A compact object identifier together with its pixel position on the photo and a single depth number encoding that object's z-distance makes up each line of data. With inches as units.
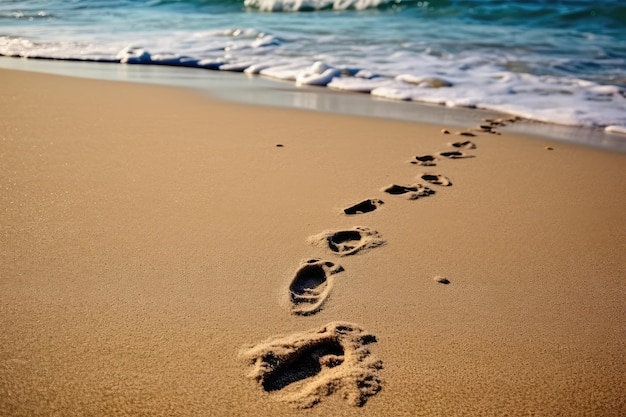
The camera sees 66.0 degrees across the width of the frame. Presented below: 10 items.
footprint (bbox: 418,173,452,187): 89.8
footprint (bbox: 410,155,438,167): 99.3
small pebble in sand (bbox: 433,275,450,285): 58.6
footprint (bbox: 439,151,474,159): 105.3
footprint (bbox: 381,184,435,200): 83.7
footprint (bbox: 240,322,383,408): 41.3
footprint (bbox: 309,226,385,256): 65.5
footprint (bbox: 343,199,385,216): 76.6
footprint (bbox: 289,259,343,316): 52.7
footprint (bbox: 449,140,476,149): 112.9
